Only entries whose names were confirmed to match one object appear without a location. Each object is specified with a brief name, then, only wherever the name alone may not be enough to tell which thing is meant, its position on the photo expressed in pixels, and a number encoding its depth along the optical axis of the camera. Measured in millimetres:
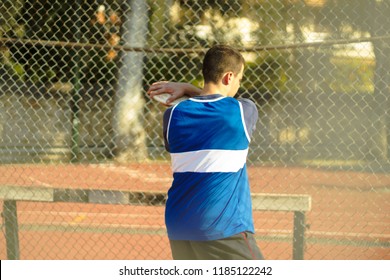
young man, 6996
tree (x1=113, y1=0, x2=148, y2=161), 31391
